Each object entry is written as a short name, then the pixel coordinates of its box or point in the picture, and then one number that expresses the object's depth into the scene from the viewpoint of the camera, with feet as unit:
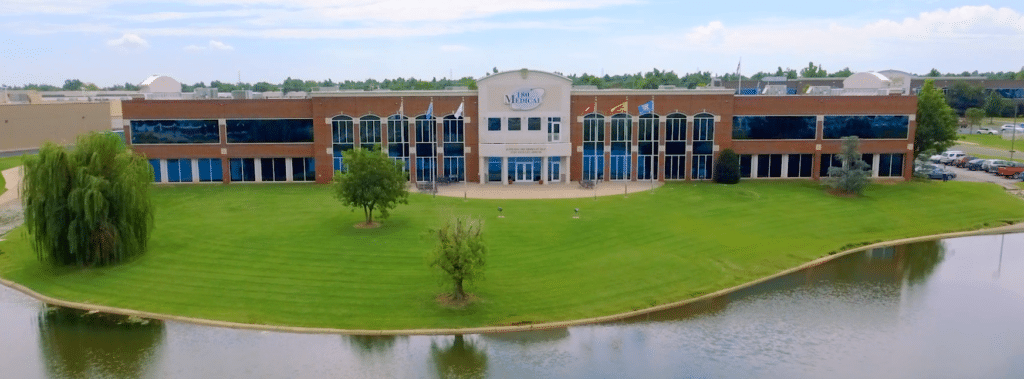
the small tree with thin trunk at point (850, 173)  173.78
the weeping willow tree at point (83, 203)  117.91
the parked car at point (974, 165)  225.46
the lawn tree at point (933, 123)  203.72
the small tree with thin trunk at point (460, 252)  102.22
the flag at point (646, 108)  185.06
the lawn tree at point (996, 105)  381.40
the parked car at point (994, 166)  216.99
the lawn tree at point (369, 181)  137.59
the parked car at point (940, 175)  200.34
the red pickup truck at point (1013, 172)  206.08
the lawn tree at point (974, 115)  326.03
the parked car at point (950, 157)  236.43
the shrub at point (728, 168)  190.19
